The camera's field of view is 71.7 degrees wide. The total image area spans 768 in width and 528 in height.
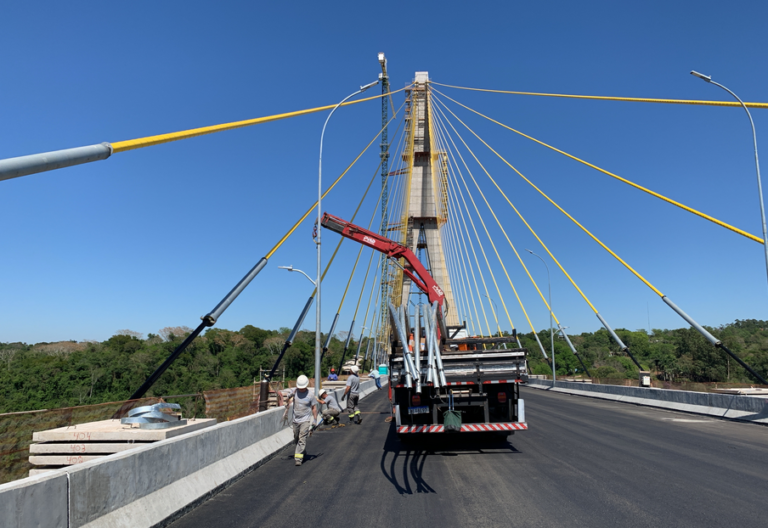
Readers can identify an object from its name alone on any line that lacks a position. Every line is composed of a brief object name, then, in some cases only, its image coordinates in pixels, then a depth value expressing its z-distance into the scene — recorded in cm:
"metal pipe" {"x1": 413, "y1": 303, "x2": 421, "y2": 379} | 872
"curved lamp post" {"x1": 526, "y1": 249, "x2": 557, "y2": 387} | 3775
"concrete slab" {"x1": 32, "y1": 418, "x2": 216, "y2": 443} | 814
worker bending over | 1536
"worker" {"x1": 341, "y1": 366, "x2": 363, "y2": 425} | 1676
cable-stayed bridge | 614
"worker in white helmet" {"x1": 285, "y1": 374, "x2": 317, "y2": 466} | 995
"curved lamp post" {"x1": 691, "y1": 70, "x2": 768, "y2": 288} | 1655
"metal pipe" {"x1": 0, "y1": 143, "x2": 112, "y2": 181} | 397
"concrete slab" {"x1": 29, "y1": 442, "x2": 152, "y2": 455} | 798
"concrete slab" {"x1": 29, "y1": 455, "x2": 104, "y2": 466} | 796
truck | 1073
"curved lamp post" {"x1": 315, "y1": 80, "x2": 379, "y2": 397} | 1585
